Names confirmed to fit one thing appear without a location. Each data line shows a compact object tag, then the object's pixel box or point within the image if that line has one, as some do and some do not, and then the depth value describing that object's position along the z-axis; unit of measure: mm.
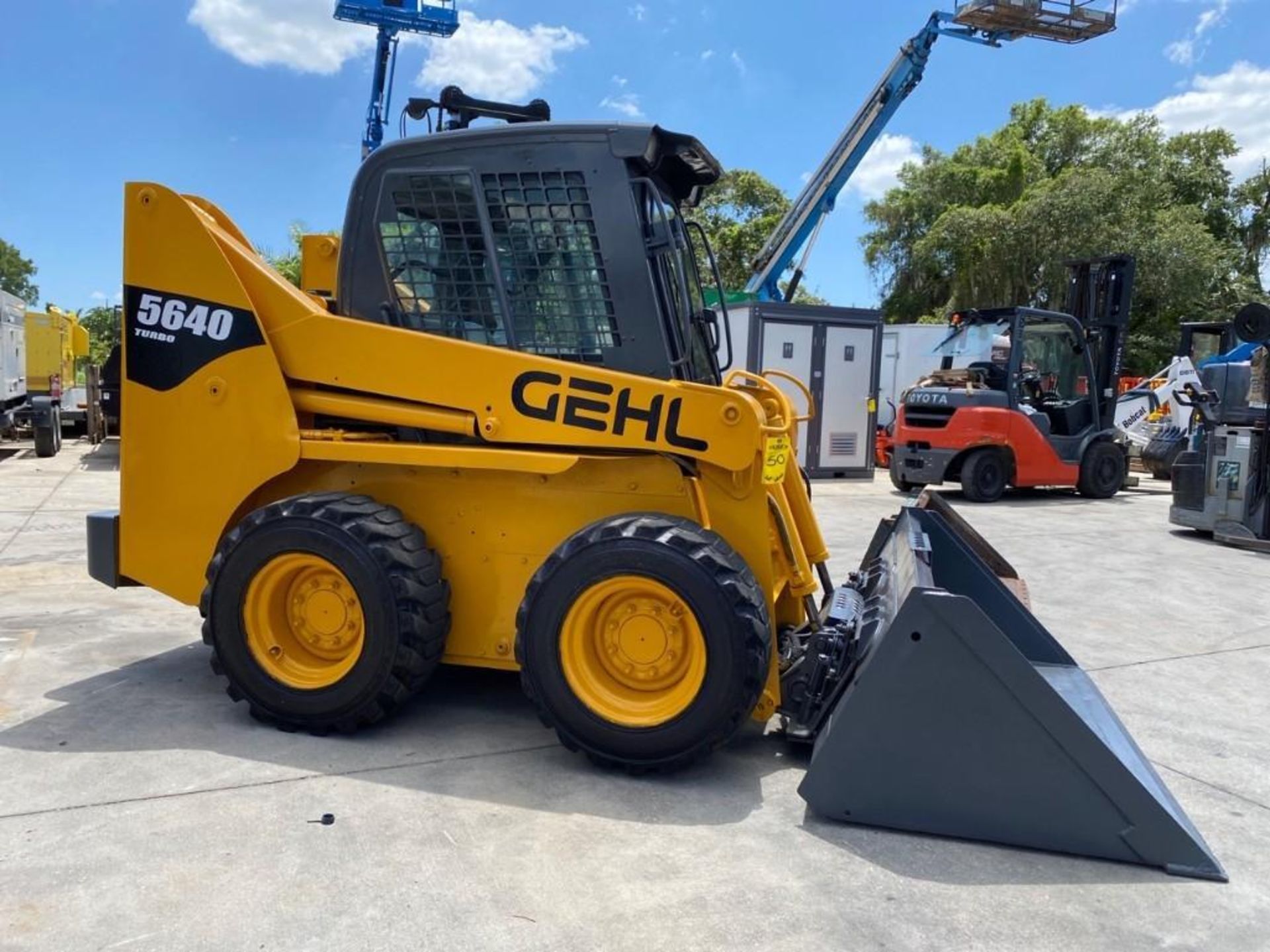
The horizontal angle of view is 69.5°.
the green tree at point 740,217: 31203
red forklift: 12984
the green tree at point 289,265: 22791
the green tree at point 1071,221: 27328
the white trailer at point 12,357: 15797
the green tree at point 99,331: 33719
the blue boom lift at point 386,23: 18391
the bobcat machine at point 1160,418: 14131
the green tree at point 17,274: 60997
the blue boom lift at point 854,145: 18375
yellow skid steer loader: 3594
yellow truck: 16531
